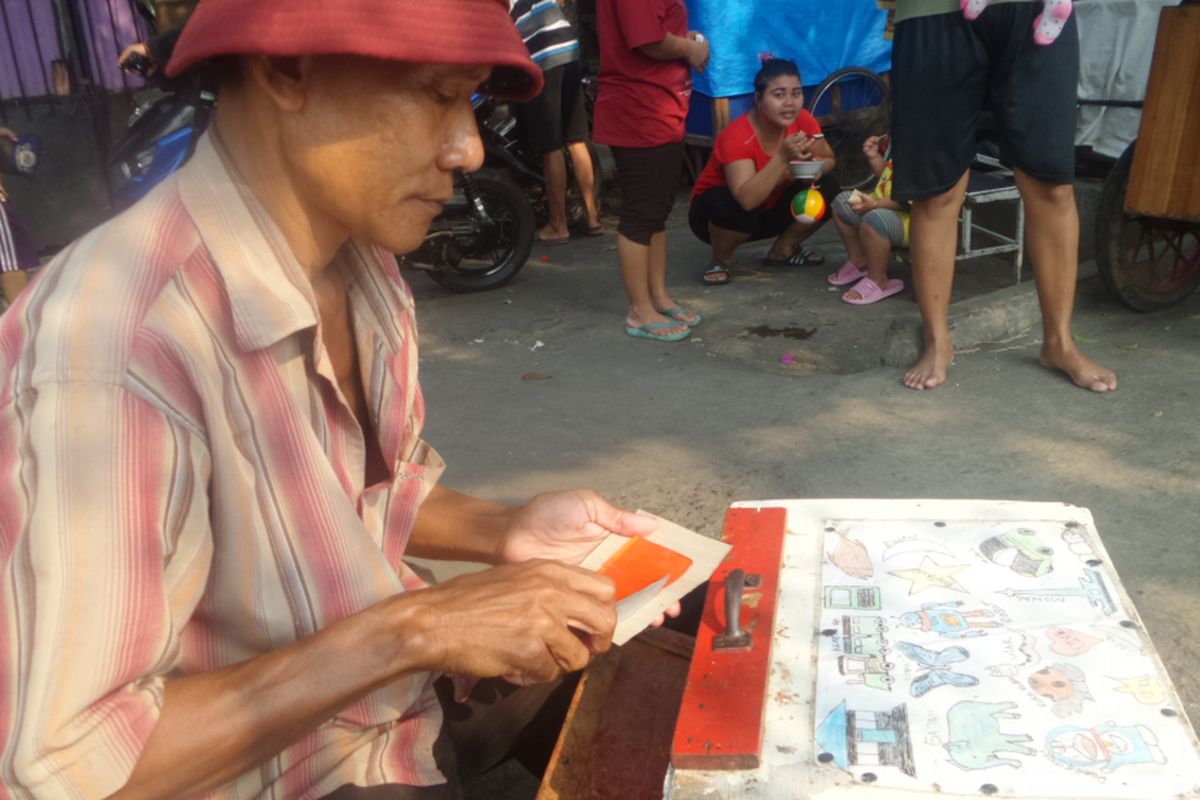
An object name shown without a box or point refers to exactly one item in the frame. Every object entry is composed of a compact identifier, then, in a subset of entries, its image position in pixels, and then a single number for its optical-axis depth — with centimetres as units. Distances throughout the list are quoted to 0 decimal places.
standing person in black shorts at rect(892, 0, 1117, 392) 347
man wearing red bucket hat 94
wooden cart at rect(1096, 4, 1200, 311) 367
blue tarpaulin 755
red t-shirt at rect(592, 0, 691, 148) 461
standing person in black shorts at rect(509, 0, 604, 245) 611
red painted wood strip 108
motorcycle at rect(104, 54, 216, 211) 444
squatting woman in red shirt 543
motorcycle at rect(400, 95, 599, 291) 565
